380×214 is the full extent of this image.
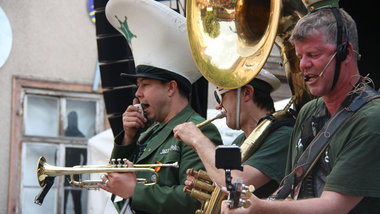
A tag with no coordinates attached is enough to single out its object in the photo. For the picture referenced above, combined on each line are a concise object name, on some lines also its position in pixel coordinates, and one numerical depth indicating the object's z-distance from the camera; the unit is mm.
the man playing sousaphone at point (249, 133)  7246
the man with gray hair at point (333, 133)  5535
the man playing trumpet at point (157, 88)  8414
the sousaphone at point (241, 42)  7465
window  20266
